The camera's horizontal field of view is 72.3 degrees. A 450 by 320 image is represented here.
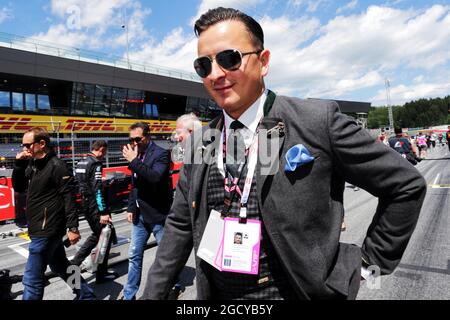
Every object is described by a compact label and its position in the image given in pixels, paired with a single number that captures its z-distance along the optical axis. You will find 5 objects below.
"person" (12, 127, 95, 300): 3.14
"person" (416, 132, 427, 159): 23.44
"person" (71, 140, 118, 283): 4.33
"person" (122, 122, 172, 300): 3.40
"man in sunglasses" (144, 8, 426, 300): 1.17
